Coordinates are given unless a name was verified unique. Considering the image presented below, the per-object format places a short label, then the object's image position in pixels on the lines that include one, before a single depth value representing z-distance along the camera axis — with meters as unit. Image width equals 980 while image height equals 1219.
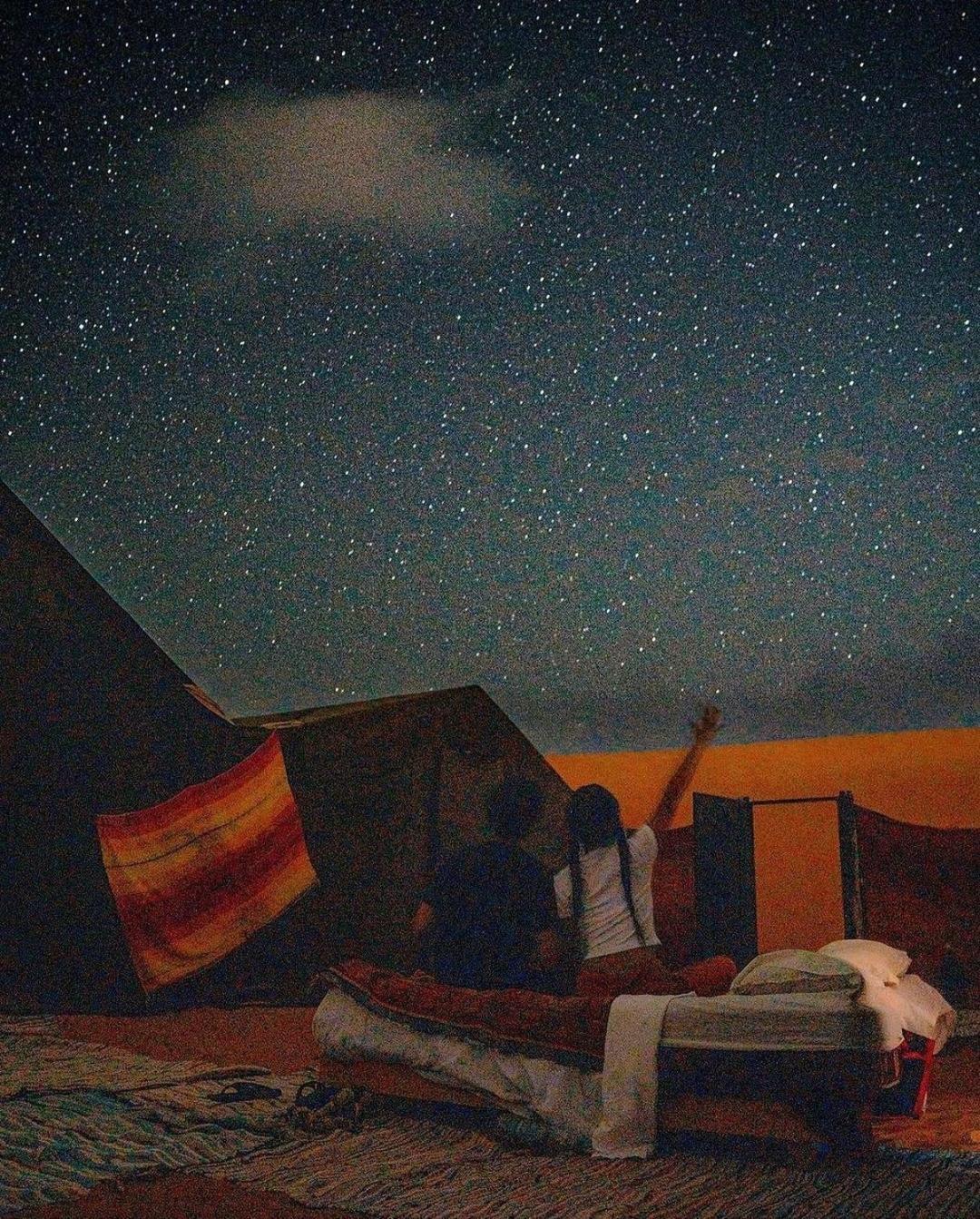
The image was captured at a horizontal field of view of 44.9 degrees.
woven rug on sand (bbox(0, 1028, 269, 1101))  3.40
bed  2.55
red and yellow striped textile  4.61
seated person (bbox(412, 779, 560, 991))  3.10
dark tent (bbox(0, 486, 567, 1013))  4.75
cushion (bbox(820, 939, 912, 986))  3.03
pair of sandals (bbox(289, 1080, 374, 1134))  2.90
